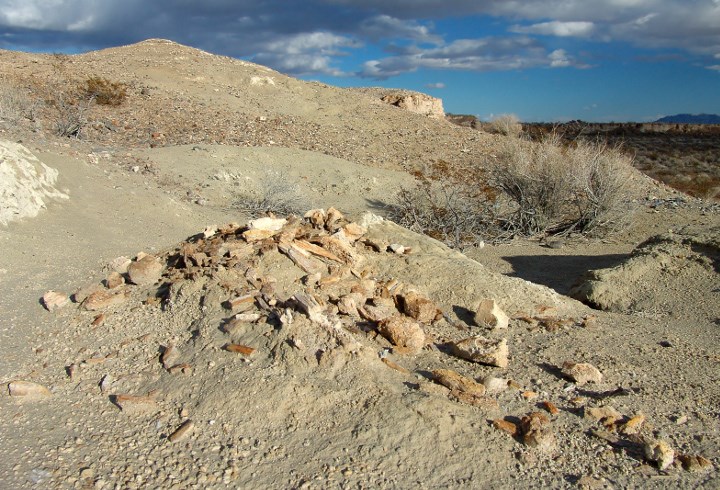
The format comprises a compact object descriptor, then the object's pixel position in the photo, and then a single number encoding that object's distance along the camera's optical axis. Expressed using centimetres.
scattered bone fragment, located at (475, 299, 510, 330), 427
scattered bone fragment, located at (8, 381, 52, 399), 329
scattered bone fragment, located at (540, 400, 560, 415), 314
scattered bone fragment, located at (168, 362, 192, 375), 342
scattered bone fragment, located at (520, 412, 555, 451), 284
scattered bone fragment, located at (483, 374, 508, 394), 331
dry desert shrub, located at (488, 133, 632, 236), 975
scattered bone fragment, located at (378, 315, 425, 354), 376
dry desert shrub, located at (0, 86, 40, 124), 1092
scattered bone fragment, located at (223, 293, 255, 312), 389
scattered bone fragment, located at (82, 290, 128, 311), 427
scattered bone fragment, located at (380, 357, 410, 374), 347
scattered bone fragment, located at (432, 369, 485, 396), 321
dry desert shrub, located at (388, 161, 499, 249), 948
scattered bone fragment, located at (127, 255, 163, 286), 458
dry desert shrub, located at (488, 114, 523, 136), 1985
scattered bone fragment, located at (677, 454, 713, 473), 271
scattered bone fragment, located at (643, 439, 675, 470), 271
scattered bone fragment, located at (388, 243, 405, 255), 509
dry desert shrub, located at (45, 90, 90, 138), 1169
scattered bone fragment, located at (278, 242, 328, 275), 442
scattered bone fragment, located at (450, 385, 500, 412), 312
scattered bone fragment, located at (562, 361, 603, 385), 348
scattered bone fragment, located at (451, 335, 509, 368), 360
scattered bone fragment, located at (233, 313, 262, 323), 373
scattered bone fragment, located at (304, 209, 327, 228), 534
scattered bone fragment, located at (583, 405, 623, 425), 306
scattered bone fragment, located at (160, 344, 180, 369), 354
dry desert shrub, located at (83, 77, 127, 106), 1544
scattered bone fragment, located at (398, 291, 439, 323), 421
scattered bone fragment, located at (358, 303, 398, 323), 394
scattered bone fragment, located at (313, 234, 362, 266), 472
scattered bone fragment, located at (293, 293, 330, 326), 358
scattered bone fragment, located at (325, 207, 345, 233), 525
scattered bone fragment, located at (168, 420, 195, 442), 290
